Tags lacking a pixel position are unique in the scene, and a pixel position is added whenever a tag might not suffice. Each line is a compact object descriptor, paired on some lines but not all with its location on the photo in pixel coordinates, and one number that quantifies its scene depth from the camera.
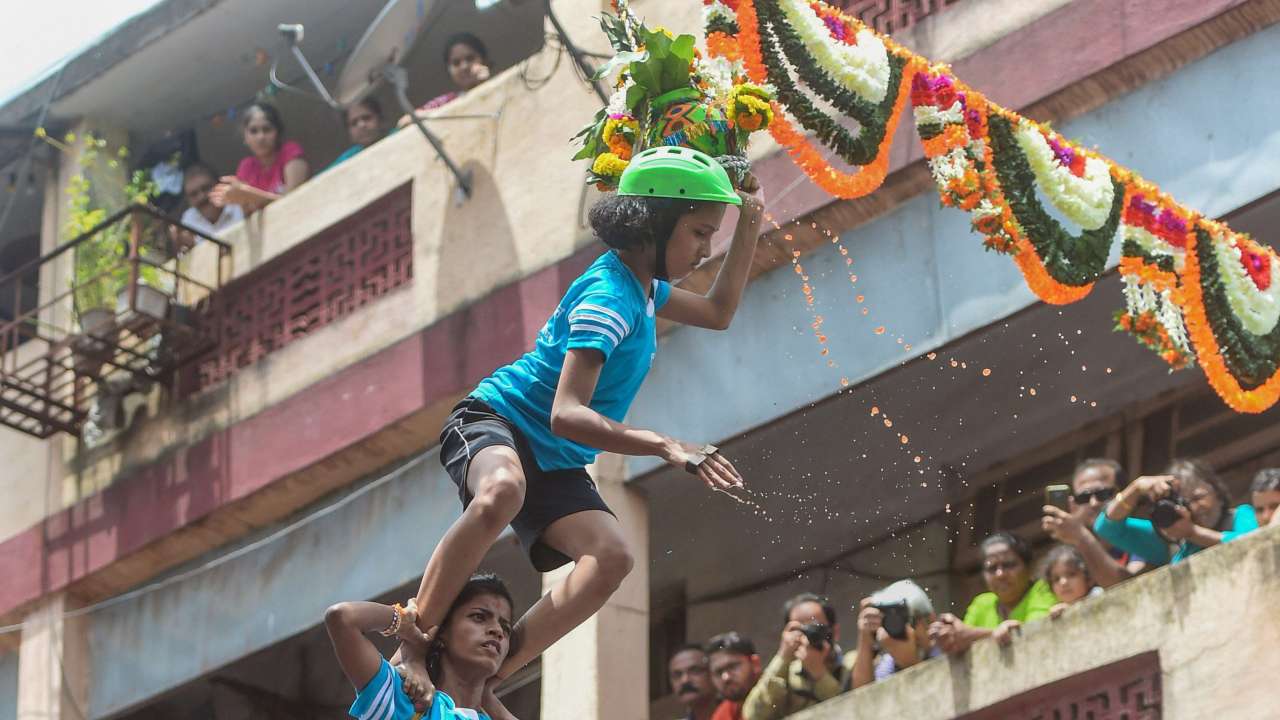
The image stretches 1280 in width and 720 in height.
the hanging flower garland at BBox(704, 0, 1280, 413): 10.76
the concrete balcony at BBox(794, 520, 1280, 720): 10.89
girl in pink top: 17.39
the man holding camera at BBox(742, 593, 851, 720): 12.16
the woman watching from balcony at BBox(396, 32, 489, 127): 16.27
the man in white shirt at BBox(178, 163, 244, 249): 17.61
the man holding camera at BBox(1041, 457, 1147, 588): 11.27
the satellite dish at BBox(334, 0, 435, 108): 14.98
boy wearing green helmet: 7.41
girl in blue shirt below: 7.34
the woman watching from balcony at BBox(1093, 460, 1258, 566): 11.18
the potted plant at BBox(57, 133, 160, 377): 16.89
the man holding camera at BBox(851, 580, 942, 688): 11.75
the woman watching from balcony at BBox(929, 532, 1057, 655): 11.70
